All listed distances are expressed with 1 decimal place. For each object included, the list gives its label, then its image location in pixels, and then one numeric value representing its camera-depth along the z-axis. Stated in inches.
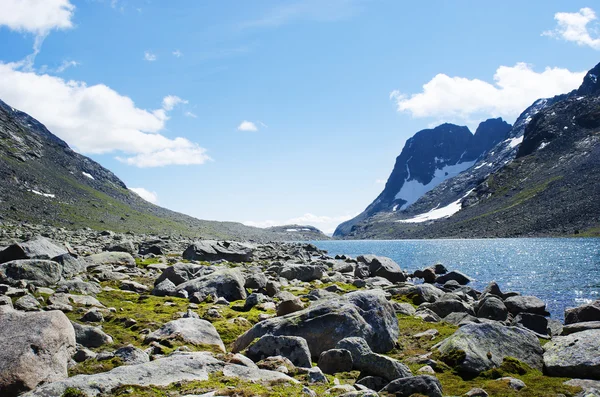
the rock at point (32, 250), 919.0
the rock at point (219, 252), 1780.6
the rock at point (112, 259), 1240.2
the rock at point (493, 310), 968.9
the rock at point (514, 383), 469.5
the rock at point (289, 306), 714.2
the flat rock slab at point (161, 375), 315.6
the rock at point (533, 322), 892.0
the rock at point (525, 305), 1100.1
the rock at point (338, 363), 493.0
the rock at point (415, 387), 414.0
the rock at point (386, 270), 1775.3
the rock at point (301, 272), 1486.2
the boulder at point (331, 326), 583.2
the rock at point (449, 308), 997.8
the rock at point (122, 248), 1643.7
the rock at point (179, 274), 1055.0
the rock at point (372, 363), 468.8
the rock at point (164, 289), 915.4
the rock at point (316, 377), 412.5
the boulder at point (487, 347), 534.6
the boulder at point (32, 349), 339.6
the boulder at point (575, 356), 483.8
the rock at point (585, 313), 845.2
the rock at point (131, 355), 425.1
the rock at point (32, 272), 770.2
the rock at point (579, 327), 667.2
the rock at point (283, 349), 498.4
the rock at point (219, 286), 953.1
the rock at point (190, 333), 552.1
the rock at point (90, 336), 511.2
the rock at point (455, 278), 1927.9
